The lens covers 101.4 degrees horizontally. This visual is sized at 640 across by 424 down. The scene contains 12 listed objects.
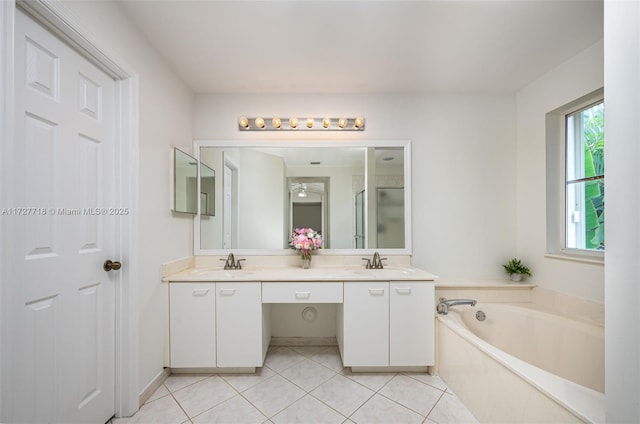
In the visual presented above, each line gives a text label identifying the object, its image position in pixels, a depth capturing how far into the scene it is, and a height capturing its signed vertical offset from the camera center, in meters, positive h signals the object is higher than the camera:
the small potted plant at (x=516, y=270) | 2.22 -0.49
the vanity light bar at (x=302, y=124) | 2.33 +0.79
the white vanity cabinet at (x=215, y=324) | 1.86 -0.80
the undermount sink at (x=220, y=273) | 1.95 -0.49
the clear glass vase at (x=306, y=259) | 2.27 -0.41
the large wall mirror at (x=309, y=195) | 2.37 +0.16
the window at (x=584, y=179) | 1.86 +0.25
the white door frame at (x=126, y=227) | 1.47 -0.09
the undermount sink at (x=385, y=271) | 2.14 -0.49
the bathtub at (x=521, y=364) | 1.10 -0.86
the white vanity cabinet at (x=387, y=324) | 1.89 -0.81
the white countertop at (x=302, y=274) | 1.89 -0.48
